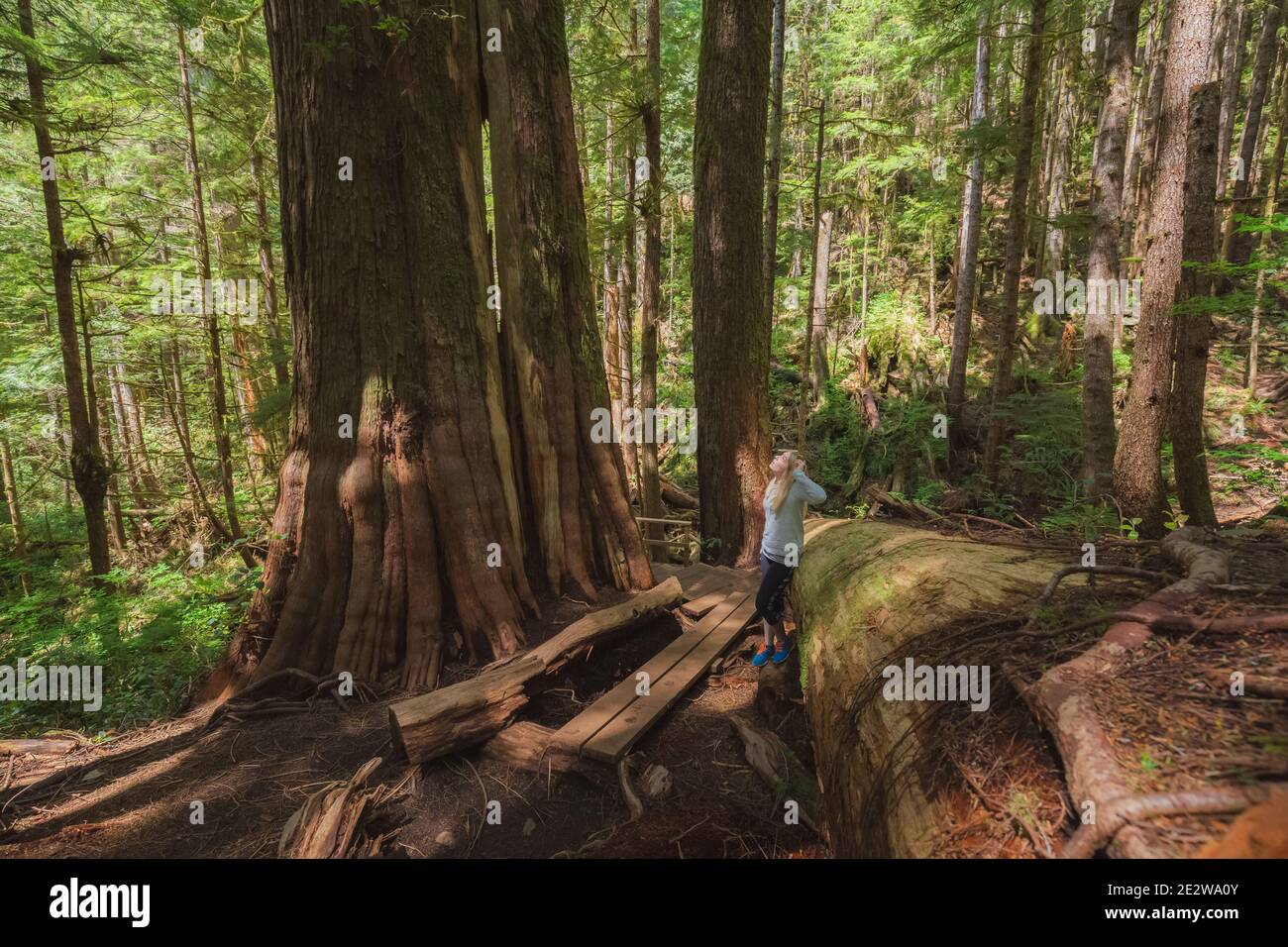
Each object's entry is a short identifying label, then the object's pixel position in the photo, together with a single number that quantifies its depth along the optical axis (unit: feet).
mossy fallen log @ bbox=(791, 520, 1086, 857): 8.42
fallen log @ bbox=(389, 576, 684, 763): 12.19
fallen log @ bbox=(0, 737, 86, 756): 14.93
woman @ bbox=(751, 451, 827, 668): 17.67
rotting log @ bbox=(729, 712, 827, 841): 11.58
